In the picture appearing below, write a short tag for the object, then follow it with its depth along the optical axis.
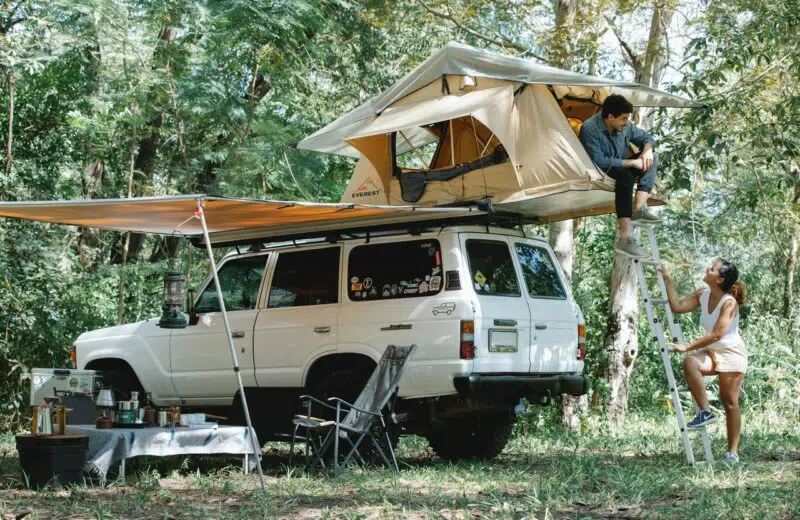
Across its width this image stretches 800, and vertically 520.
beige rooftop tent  7.58
